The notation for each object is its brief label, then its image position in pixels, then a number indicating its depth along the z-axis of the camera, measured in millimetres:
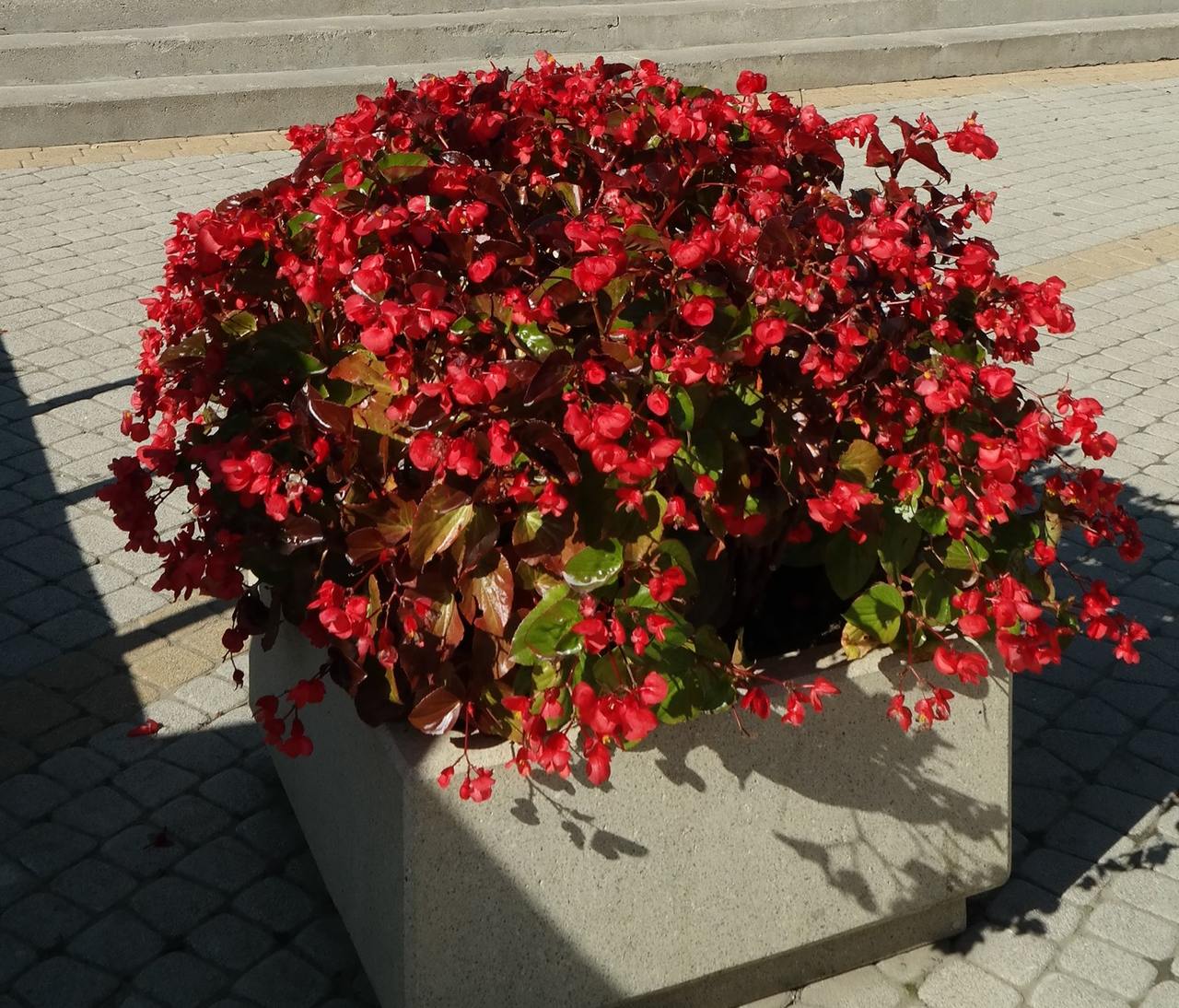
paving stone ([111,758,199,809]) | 3551
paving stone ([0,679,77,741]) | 3785
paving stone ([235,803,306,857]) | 3389
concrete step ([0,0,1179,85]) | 10172
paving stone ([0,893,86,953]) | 3105
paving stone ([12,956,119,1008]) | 2951
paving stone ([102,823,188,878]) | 3320
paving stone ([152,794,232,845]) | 3422
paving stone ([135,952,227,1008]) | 2959
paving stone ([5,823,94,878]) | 3314
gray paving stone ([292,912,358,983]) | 3059
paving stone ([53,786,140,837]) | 3445
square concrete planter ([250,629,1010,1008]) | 2572
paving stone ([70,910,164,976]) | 3045
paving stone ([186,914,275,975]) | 3053
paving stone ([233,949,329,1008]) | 2963
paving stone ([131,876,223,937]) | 3150
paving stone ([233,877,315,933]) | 3166
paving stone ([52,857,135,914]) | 3217
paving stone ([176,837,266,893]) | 3277
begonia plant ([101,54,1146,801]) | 2422
